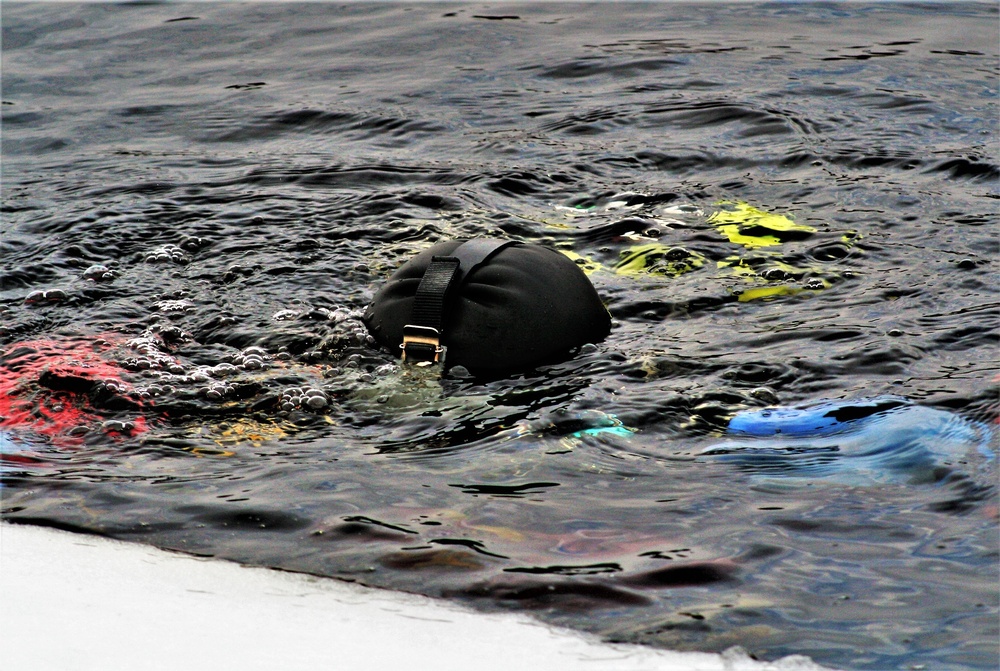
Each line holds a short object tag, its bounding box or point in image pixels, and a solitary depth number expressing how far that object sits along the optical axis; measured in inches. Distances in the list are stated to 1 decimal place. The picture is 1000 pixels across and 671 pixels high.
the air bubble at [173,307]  324.2
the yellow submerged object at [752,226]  368.5
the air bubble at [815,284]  329.1
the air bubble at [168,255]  368.2
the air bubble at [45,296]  336.2
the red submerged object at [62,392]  253.9
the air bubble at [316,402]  263.7
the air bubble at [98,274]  352.5
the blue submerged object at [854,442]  220.2
